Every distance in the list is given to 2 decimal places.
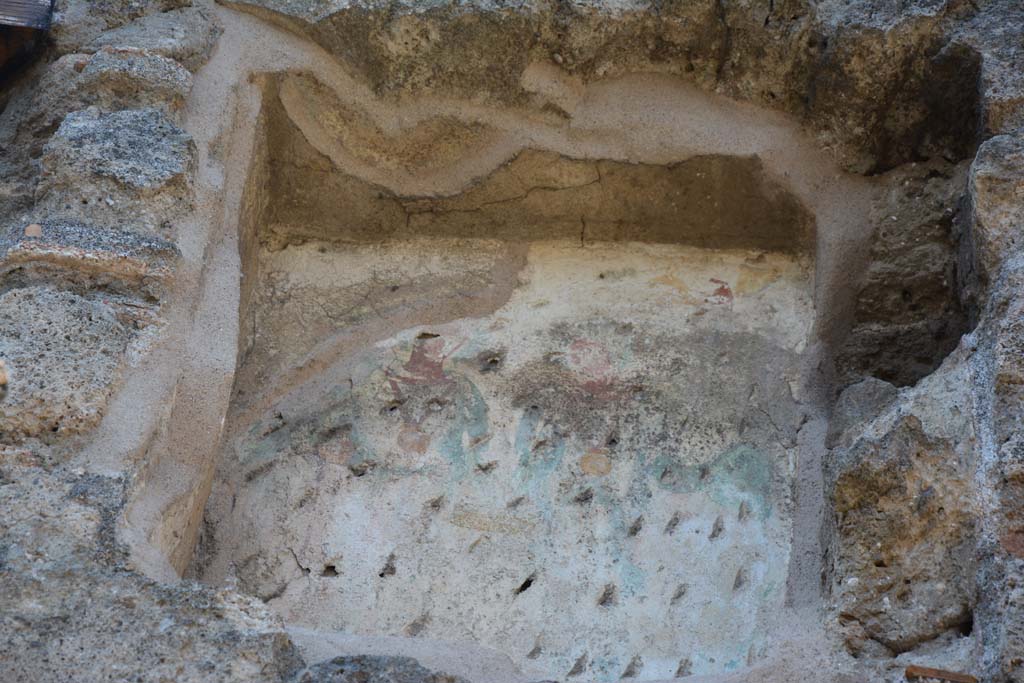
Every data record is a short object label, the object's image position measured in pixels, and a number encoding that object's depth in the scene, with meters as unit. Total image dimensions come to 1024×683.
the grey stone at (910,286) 3.14
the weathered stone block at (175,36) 3.34
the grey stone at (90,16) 3.44
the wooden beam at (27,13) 3.42
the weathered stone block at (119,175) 3.00
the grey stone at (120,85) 3.24
